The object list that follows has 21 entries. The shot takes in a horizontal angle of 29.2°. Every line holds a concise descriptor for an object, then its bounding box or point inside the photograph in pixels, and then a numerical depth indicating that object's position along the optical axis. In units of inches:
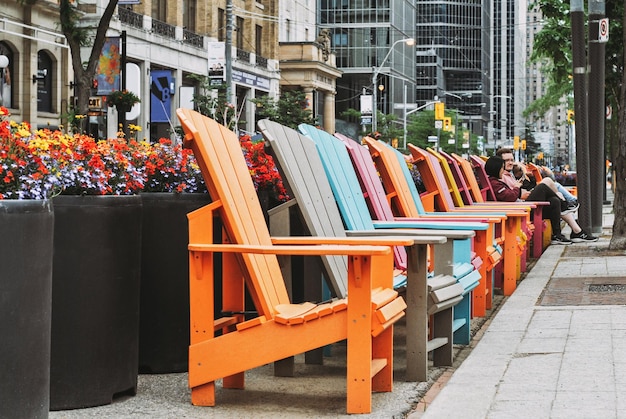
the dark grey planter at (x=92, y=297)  216.2
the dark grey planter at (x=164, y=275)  258.1
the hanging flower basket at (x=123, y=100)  1298.0
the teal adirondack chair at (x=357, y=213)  295.1
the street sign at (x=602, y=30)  784.3
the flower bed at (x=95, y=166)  183.8
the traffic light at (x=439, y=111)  3255.4
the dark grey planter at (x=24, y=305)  165.5
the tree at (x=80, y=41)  1032.8
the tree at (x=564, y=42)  1098.1
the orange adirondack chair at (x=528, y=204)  587.2
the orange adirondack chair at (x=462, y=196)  499.5
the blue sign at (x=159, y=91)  1940.2
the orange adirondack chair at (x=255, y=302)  218.4
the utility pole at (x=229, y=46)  1573.0
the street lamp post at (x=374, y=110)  2999.5
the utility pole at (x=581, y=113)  773.9
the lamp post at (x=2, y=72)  1211.2
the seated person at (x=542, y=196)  598.3
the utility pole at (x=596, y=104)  785.6
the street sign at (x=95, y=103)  1283.6
